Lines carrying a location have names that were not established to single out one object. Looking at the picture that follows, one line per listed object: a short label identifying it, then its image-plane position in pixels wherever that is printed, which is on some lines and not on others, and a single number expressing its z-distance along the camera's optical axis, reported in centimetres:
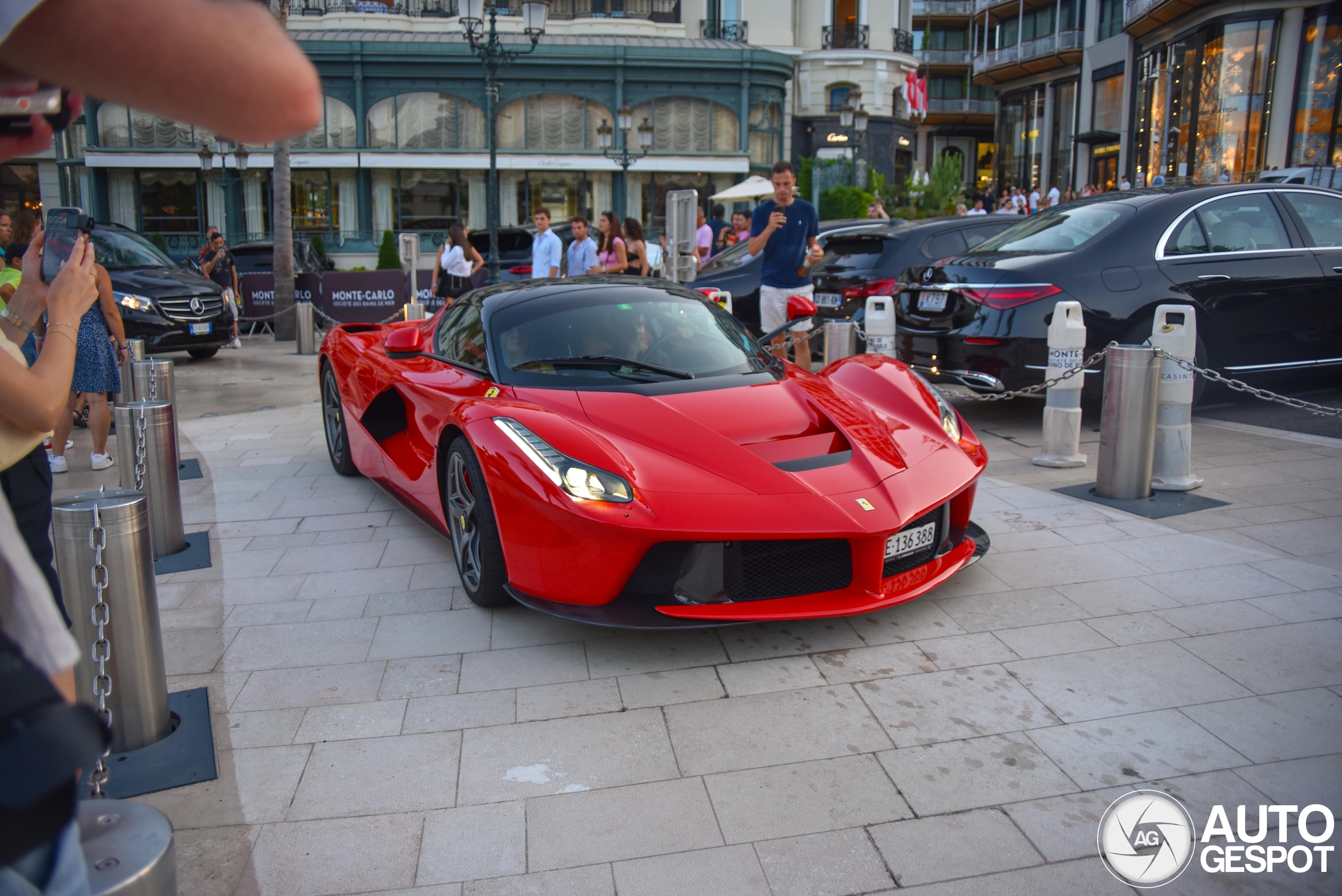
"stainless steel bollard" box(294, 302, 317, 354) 1473
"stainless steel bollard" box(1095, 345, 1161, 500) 538
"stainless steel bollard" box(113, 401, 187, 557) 490
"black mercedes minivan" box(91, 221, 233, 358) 1260
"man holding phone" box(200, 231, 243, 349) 1709
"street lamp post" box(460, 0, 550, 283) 1574
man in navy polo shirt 863
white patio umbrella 2691
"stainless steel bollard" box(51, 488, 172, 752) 296
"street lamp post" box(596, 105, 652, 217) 2492
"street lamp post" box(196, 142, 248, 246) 2632
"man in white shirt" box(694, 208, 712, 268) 1825
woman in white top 1497
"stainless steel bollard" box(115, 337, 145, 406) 660
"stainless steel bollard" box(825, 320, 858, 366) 826
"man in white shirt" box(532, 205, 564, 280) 1232
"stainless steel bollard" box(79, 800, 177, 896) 116
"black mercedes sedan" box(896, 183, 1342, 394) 695
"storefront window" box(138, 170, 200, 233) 3172
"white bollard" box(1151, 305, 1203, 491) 564
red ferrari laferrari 345
